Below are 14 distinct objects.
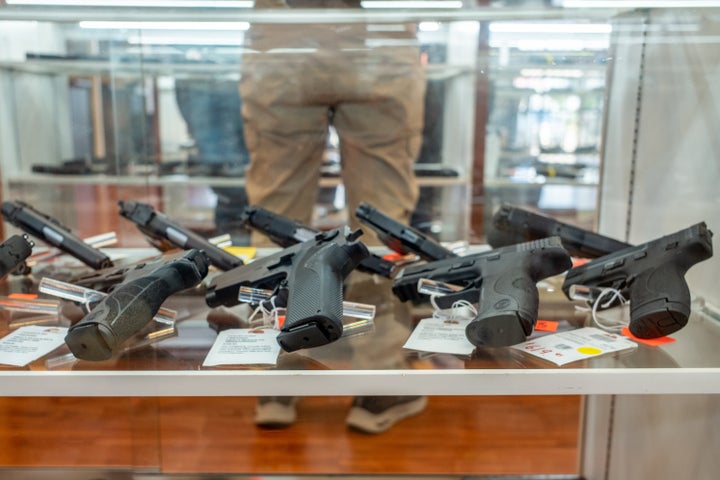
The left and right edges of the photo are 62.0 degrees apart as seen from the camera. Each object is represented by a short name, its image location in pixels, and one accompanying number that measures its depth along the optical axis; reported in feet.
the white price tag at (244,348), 2.08
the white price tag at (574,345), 2.13
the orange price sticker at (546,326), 2.39
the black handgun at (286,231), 3.07
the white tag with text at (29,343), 2.09
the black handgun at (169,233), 2.92
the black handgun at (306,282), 2.01
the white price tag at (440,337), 2.19
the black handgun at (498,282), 2.03
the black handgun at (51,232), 3.00
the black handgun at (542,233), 2.90
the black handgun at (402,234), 2.94
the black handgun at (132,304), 1.97
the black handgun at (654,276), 2.11
